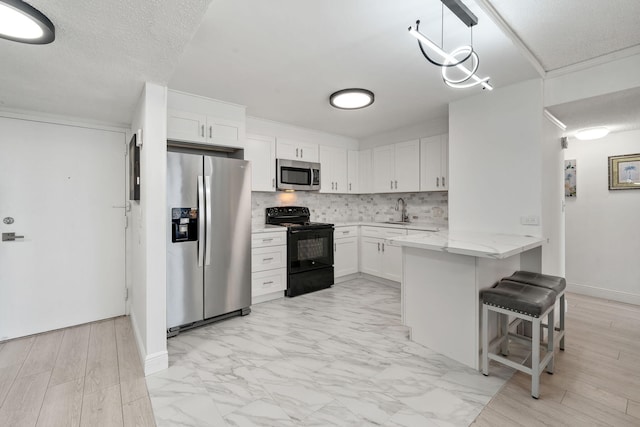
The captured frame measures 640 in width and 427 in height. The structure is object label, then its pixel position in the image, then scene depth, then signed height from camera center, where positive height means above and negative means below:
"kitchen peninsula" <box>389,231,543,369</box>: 2.15 -0.58
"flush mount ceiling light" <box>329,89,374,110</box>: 2.93 +1.22
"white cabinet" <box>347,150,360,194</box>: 5.06 +0.73
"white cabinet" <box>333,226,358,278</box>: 4.45 -0.61
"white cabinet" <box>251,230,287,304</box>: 3.59 -0.69
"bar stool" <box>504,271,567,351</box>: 2.21 -0.57
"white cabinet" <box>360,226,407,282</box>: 4.20 -0.64
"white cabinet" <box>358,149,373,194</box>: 5.01 +0.73
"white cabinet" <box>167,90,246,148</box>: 3.01 +1.04
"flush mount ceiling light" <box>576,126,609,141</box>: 3.25 +0.90
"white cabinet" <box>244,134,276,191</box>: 3.88 +0.74
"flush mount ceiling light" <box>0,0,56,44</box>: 1.26 +0.93
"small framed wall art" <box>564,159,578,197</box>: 4.06 +0.47
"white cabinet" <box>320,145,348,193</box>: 4.70 +0.72
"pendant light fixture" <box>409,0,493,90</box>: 1.45 +1.05
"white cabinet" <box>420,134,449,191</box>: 3.94 +0.70
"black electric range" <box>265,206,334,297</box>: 3.88 -0.55
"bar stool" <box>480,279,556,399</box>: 1.84 -0.68
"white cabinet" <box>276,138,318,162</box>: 4.16 +0.96
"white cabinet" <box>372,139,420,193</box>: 4.31 +0.71
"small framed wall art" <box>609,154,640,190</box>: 3.53 +0.49
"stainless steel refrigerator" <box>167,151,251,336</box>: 2.73 -0.27
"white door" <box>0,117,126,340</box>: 2.74 -0.11
